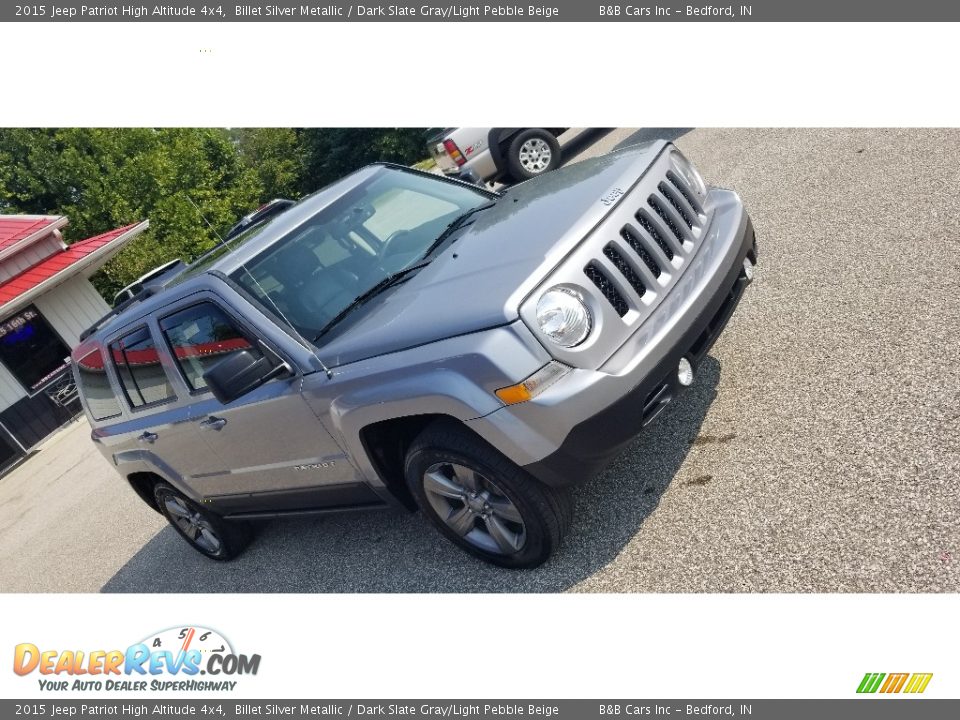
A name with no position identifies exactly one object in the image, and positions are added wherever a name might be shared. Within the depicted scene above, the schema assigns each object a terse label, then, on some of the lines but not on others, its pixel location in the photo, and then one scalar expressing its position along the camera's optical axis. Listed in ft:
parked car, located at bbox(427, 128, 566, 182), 36.68
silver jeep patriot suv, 9.84
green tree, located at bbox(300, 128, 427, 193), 97.25
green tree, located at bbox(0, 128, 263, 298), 74.59
